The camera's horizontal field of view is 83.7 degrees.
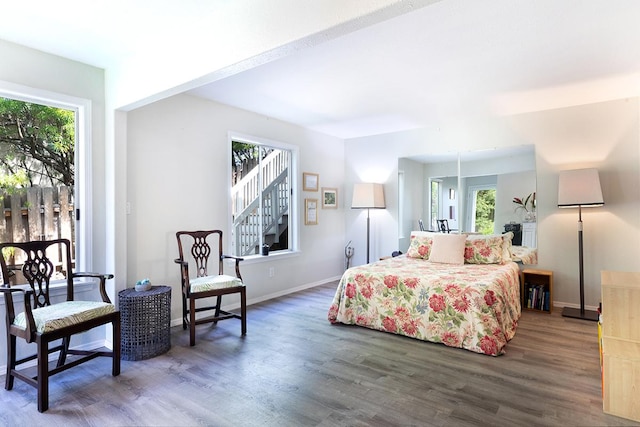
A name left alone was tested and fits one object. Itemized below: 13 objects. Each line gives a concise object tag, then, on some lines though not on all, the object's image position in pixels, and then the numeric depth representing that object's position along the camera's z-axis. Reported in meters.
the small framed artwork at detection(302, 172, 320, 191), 5.30
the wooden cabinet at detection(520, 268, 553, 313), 4.04
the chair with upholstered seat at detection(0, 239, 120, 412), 2.16
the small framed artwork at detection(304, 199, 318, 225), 5.32
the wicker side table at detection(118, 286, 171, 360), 2.80
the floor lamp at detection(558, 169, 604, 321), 3.70
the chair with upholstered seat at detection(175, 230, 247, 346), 3.14
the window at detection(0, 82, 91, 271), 2.70
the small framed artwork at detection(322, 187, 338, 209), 5.68
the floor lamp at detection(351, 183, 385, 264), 5.38
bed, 2.94
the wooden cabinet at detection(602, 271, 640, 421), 1.97
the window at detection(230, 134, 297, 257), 4.84
